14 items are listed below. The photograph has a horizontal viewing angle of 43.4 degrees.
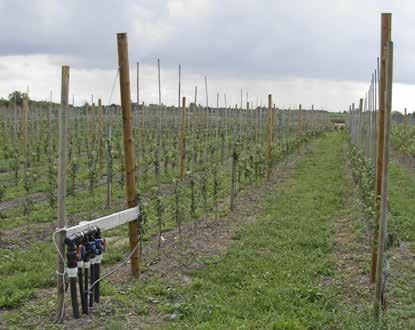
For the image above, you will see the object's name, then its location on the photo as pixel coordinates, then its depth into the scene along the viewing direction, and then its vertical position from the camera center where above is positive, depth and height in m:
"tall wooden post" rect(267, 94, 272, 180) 15.16 -0.82
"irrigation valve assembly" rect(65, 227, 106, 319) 4.68 -1.42
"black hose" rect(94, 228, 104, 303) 5.12 -1.42
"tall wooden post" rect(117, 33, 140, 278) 5.81 -0.03
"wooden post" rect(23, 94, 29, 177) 14.51 +0.11
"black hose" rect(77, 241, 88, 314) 4.80 -1.46
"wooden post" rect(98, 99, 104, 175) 15.02 -1.03
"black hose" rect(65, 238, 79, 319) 4.62 -1.38
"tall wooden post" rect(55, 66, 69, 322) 4.71 -0.72
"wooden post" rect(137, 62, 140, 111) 11.04 +0.51
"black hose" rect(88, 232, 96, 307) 4.99 -1.44
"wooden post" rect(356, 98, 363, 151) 18.41 -0.79
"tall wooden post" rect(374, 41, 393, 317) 4.32 -0.61
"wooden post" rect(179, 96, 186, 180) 13.22 -0.79
